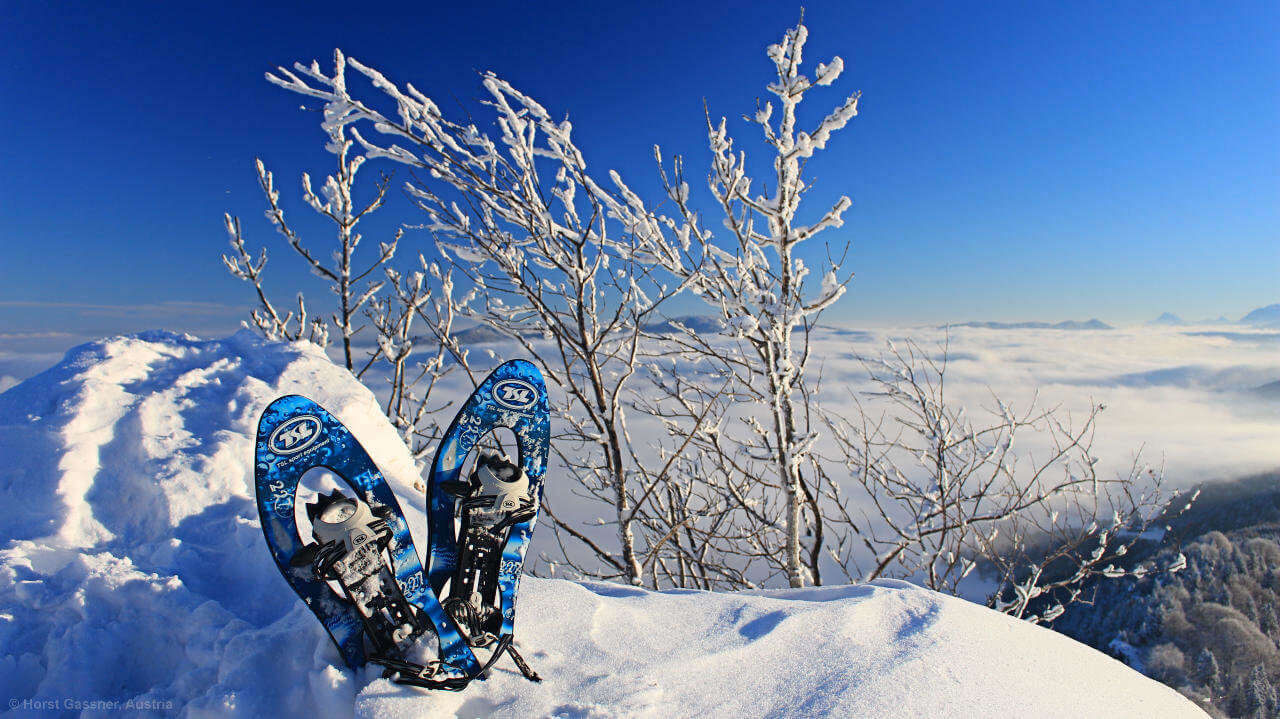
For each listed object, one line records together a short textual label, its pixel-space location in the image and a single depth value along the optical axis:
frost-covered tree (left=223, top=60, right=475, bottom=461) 4.91
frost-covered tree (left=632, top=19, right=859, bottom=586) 2.72
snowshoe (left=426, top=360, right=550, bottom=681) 1.91
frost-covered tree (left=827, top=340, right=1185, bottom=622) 4.55
